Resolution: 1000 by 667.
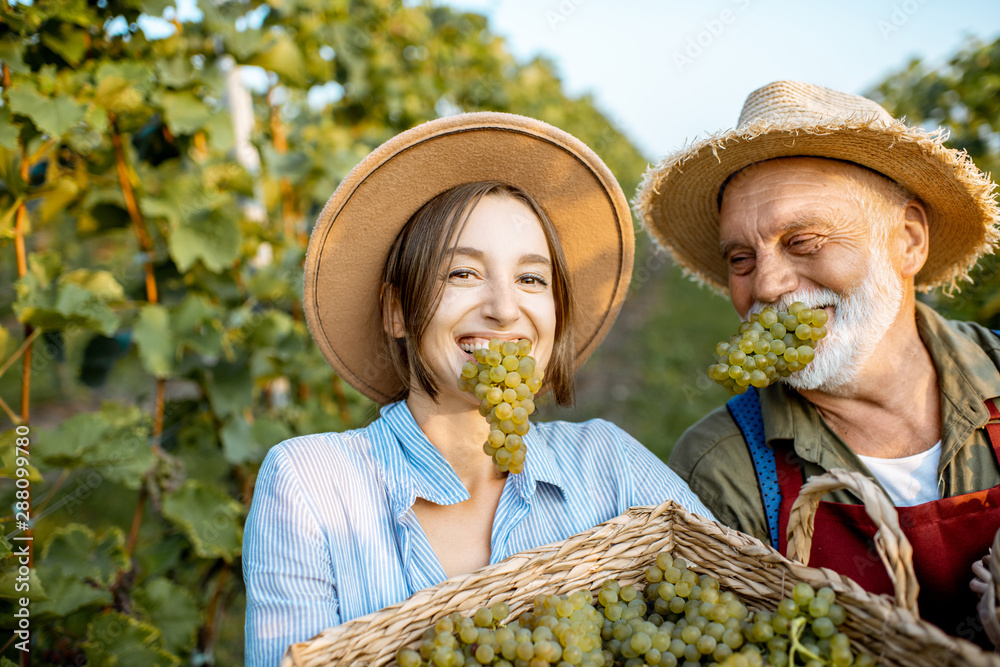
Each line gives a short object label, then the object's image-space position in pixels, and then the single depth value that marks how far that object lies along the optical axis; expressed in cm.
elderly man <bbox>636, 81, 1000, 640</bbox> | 196
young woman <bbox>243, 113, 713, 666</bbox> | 168
